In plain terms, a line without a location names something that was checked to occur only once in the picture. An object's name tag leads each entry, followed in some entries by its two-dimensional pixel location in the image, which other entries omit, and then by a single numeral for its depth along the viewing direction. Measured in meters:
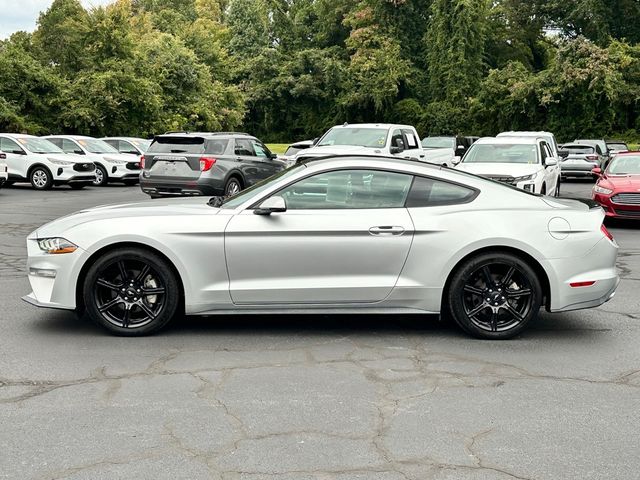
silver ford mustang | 6.27
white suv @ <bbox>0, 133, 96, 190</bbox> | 23.03
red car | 14.48
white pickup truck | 17.67
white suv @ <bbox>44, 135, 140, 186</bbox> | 25.28
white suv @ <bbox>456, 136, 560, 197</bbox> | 15.81
